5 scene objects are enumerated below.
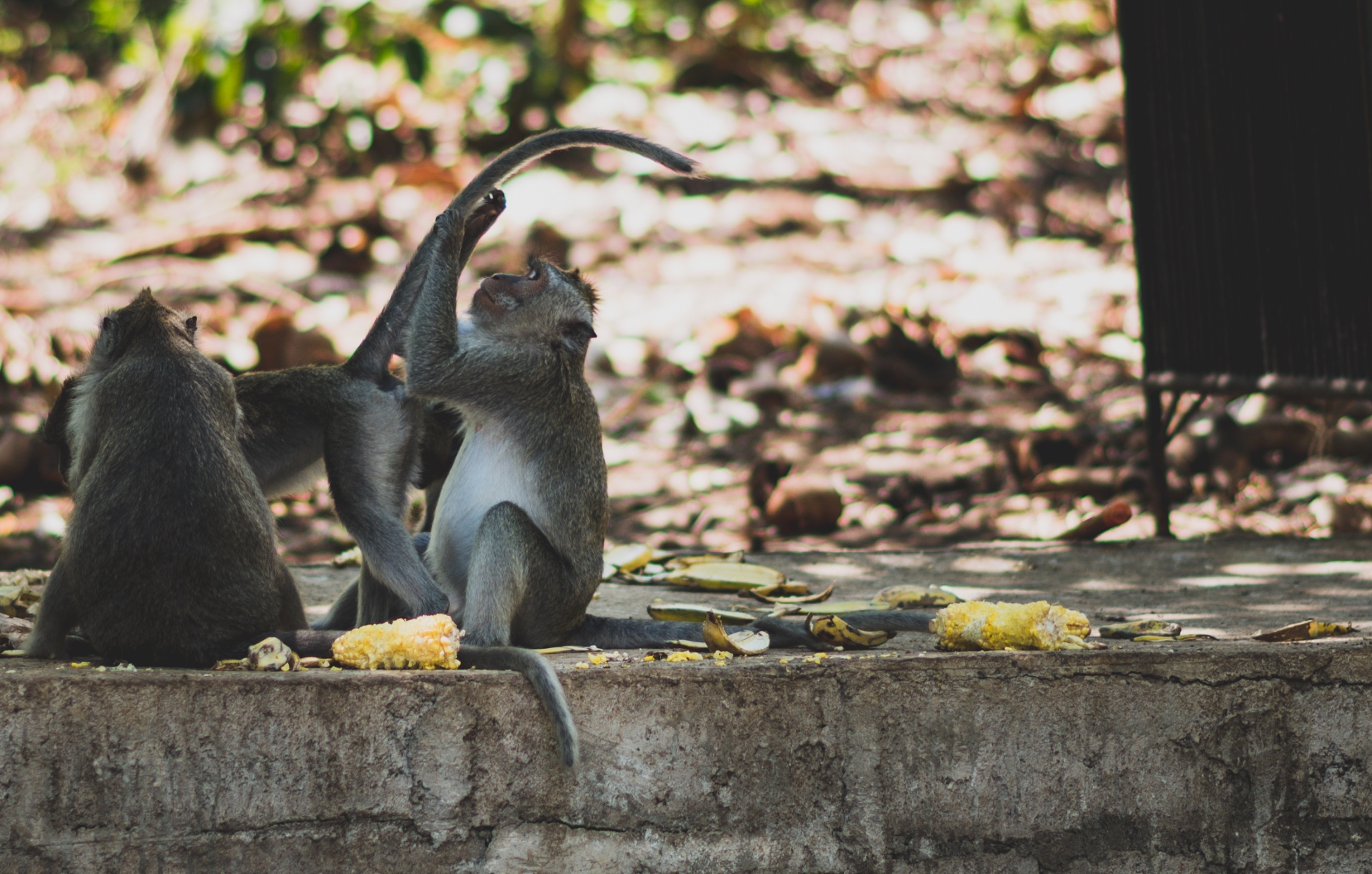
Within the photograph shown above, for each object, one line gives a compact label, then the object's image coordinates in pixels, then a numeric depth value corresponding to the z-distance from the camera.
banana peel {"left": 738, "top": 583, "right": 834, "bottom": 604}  9.48
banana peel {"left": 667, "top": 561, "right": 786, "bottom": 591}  9.92
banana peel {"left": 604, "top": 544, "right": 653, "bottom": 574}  10.74
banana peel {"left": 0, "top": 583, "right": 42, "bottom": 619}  8.75
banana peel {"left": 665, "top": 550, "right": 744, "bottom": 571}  10.77
